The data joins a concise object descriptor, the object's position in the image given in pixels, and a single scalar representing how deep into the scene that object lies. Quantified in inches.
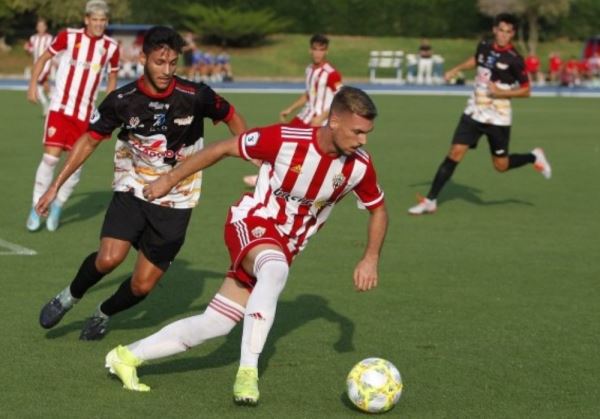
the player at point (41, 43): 1045.7
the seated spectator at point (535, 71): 1927.9
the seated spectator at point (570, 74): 1872.5
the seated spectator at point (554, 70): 1956.2
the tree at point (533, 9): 2377.0
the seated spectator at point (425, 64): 1961.1
